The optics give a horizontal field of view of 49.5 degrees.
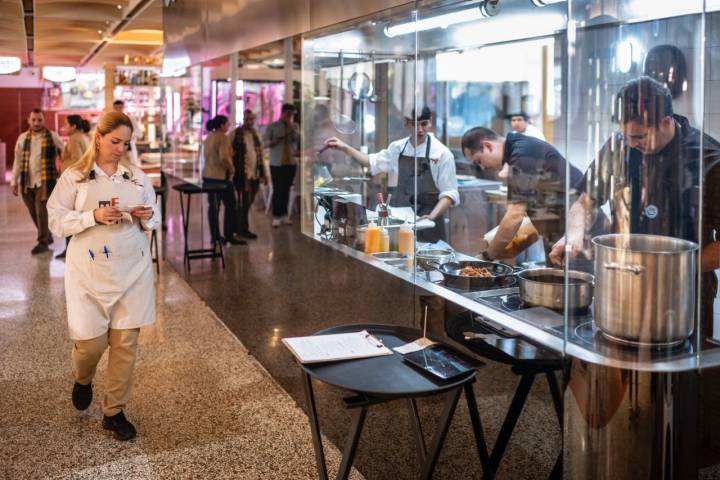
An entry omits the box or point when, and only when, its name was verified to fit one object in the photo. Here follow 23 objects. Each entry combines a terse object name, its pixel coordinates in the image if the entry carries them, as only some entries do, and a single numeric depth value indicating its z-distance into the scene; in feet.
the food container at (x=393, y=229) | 11.44
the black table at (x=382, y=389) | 7.03
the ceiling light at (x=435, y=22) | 10.80
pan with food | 9.30
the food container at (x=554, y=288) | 7.34
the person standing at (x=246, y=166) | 16.63
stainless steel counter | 6.66
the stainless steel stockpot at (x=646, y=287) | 6.55
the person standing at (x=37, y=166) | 29.19
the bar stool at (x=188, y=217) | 19.99
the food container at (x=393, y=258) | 11.13
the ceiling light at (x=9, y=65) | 46.94
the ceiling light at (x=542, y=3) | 9.87
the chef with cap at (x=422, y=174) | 11.29
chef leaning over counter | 9.23
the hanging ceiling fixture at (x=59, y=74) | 63.93
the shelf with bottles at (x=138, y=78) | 59.06
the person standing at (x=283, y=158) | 14.74
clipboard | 7.73
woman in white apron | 12.01
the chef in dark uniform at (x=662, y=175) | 6.81
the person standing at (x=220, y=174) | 18.67
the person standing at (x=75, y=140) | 28.81
